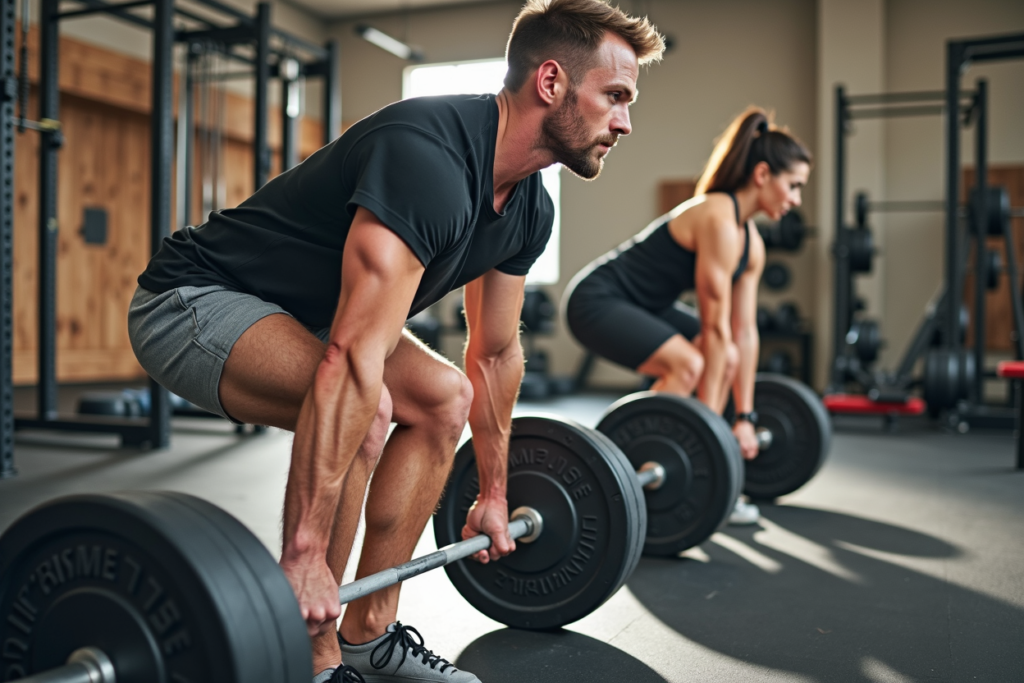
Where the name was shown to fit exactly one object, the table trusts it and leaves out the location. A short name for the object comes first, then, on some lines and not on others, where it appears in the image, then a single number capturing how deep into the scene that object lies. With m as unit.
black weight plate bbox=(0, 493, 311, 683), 0.85
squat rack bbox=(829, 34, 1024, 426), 4.75
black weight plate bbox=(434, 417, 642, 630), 1.58
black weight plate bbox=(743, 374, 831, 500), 2.88
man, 1.07
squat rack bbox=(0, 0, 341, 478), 2.96
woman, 2.46
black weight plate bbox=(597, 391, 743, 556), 2.09
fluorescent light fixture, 7.16
